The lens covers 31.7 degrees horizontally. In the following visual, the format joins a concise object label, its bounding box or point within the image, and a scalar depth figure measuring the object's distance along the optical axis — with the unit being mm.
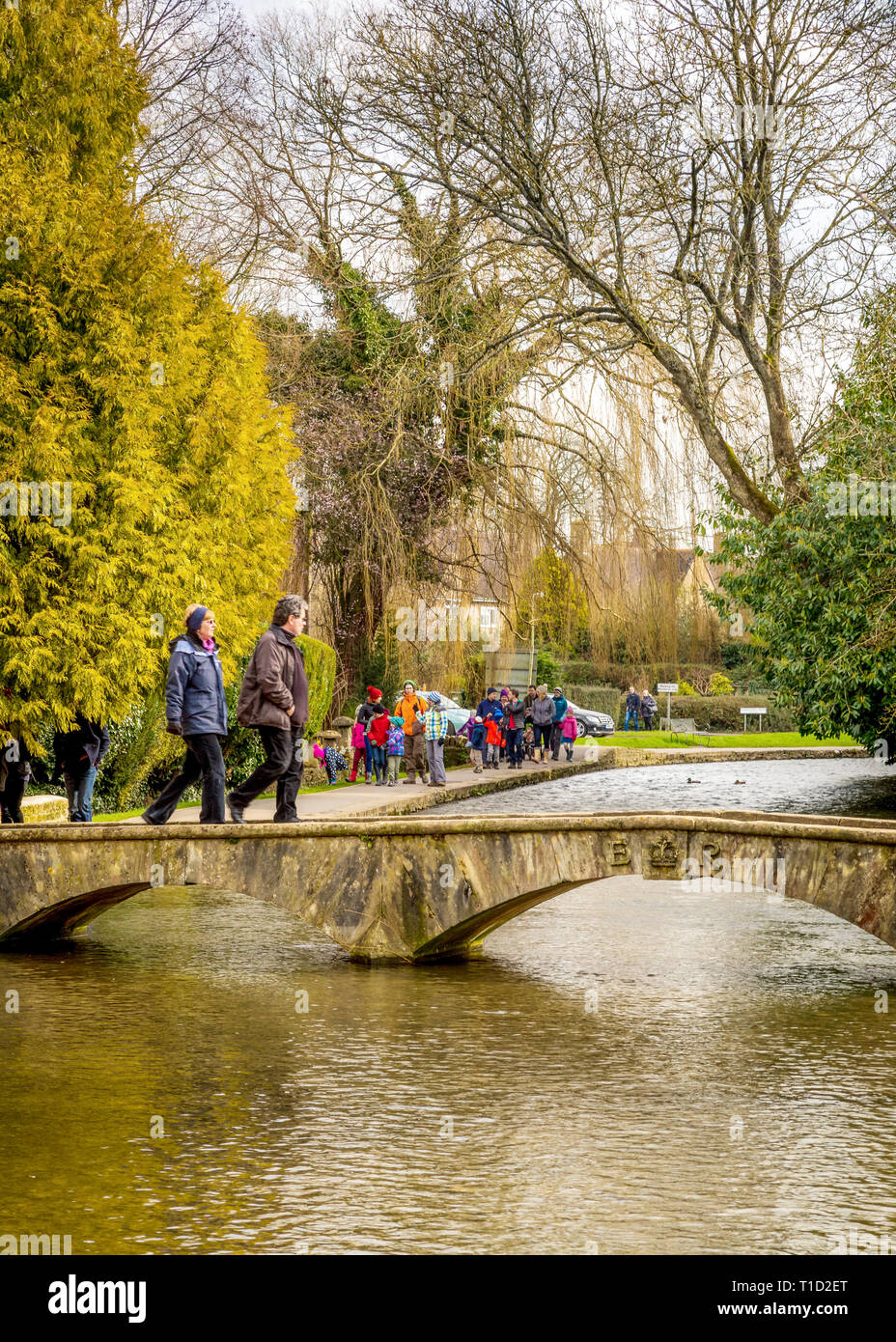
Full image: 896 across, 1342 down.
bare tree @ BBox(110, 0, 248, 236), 27953
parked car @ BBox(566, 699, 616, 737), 48625
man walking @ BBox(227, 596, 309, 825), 11281
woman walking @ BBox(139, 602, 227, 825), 11039
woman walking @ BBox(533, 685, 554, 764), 35031
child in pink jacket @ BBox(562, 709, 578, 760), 39391
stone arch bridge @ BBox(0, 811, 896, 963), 9734
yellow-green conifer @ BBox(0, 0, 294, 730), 16500
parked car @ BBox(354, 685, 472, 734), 37938
